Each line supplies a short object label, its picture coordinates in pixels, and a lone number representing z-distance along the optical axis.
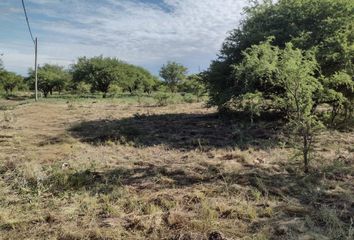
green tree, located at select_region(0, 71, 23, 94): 49.97
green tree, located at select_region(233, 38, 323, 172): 6.32
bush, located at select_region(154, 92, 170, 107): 21.01
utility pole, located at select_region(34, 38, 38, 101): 25.91
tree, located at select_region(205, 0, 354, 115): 10.50
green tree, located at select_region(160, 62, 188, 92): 52.38
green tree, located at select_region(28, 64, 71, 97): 40.51
